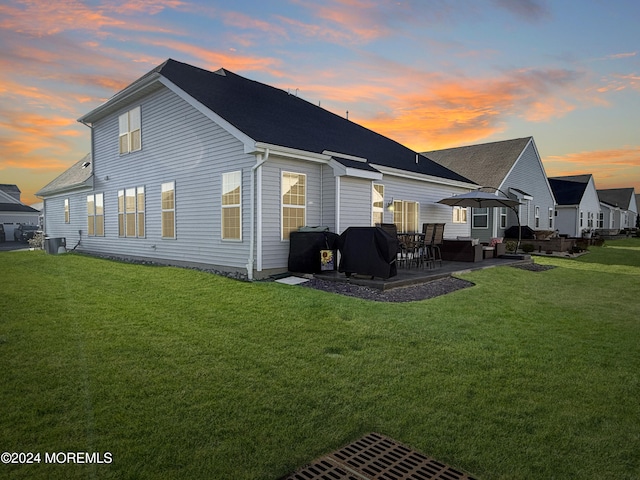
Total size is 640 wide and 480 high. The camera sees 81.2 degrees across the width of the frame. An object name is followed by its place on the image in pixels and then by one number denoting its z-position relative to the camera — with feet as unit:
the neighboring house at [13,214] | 112.27
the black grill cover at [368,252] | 26.94
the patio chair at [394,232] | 31.88
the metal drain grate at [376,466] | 7.30
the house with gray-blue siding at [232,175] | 30.25
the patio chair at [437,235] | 35.95
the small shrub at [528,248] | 60.75
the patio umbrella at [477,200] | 43.73
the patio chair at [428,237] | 35.55
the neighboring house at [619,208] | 145.37
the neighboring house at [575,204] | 101.19
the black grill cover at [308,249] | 29.86
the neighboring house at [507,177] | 70.18
